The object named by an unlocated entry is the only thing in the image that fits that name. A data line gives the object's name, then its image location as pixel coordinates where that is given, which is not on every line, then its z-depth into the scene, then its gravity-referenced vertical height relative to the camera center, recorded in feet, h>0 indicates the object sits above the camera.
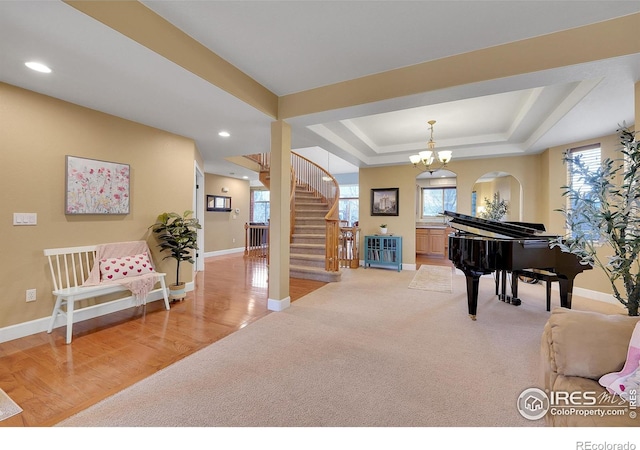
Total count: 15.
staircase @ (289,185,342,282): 16.51 -1.16
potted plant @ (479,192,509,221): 19.11 +1.26
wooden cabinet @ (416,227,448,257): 25.44 -1.56
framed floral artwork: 9.40 +1.41
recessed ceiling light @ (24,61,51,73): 6.88 +4.25
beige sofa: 3.75 -1.88
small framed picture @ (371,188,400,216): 20.62 +1.89
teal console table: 19.53 -2.01
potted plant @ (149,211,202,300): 11.78 -0.64
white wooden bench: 8.16 -2.05
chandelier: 13.97 +3.77
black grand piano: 9.14 -1.15
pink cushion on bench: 9.73 -1.74
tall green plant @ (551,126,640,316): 5.26 +0.16
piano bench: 10.19 -2.08
